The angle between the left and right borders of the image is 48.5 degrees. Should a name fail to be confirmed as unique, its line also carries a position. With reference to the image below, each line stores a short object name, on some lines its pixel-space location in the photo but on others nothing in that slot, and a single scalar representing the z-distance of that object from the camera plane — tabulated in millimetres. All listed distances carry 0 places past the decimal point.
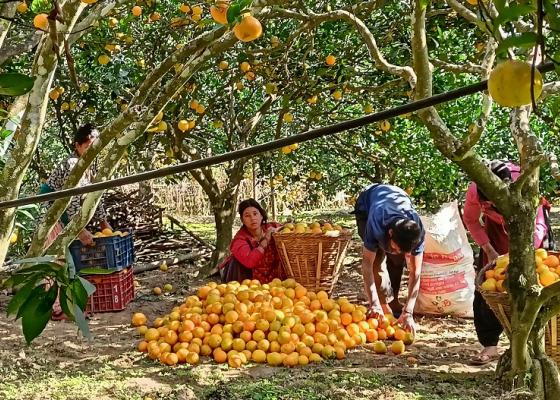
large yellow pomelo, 1000
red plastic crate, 5815
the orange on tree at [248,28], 2104
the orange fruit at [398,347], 4461
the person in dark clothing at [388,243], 4469
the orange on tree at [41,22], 2596
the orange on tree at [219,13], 2543
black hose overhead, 996
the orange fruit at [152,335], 4680
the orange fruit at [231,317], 4645
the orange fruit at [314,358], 4324
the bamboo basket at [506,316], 3422
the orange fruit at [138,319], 5355
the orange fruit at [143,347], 4660
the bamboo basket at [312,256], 5520
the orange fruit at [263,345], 4402
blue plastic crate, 5613
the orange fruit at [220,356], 4344
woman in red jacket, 5766
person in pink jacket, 4168
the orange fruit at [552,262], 3830
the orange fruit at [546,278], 3626
